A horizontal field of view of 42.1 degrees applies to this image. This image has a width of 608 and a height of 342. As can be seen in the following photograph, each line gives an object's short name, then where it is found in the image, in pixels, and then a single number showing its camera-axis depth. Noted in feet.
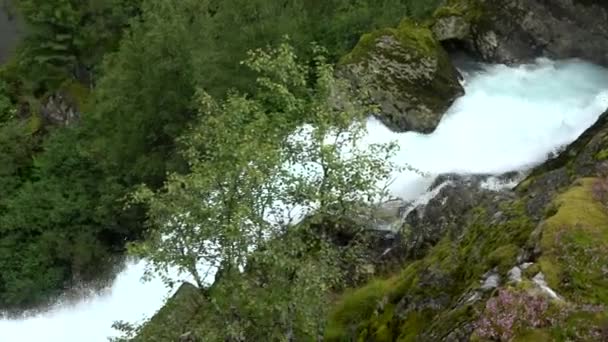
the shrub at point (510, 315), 26.30
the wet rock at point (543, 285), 27.48
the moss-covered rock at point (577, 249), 27.81
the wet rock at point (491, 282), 30.32
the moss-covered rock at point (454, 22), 92.63
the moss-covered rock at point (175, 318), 40.41
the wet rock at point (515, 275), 29.09
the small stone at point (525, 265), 29.77
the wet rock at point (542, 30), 93.56
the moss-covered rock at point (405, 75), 80.18
